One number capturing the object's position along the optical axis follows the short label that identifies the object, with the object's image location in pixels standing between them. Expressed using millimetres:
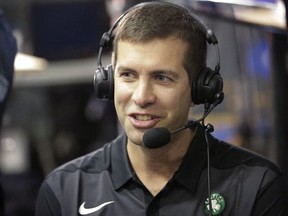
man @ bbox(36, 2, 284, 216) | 3715
